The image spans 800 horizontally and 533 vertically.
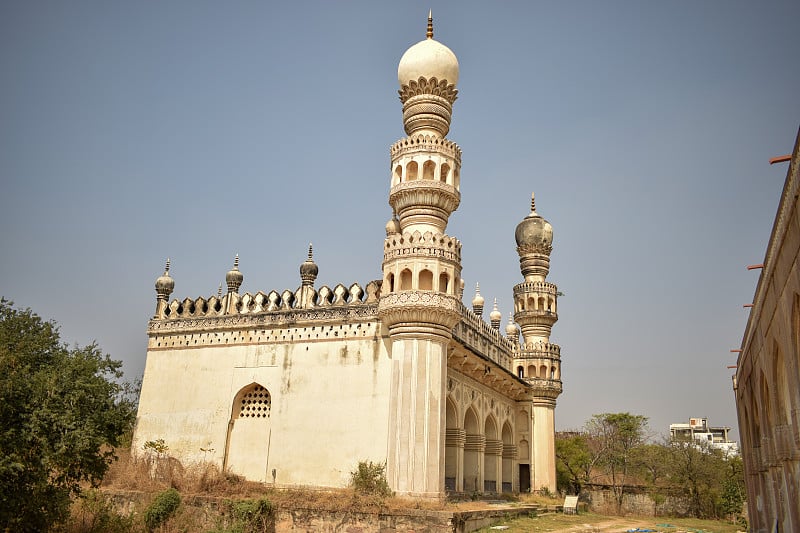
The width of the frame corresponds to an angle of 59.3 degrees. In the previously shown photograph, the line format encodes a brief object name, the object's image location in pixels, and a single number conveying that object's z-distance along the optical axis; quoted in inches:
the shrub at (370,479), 674.2
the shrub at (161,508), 688.4
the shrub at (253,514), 661.3
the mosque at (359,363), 709.9
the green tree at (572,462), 1412.4
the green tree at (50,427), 506.6
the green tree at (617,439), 1470.2
